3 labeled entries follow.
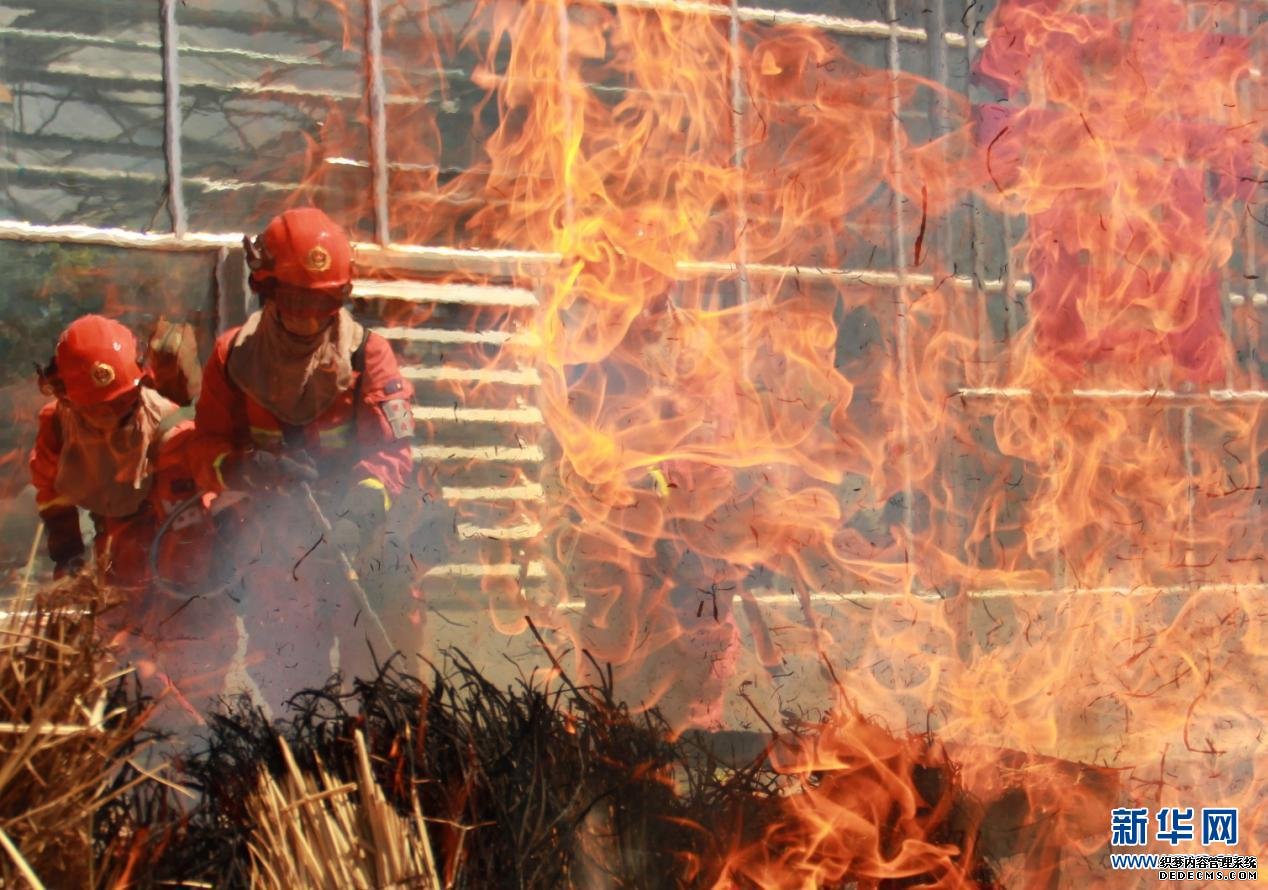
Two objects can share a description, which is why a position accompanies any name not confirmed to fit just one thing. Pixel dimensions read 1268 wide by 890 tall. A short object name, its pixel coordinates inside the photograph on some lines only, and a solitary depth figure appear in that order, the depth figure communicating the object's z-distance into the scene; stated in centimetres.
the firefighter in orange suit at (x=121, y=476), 528
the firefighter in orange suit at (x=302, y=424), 534
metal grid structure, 633
